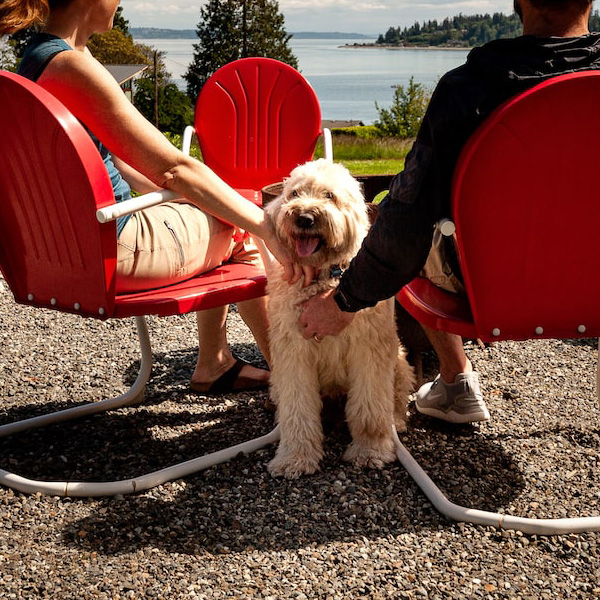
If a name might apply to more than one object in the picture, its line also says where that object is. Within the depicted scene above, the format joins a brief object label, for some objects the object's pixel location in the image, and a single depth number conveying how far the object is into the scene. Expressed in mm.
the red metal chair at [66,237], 2471
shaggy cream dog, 2865
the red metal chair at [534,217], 2131
